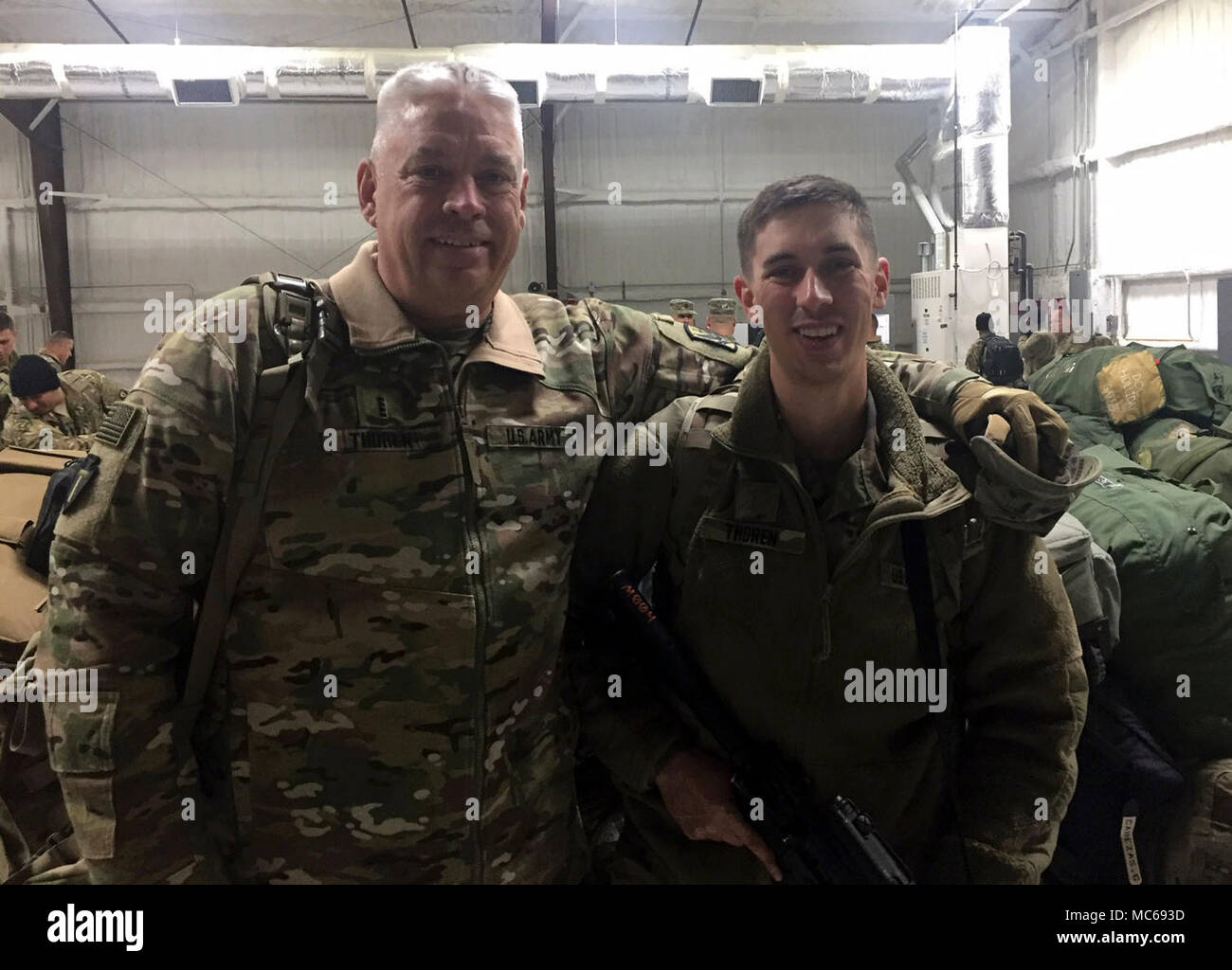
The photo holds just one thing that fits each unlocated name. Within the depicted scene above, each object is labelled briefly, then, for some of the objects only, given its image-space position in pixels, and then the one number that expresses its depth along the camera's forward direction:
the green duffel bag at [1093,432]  3.23
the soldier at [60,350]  6.76
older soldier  1.23
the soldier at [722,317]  6.69
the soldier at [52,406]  4.97
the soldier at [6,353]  5.71
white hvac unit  7.40
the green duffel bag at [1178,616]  2.01
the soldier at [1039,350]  5.33
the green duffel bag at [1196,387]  3.26
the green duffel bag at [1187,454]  2.81
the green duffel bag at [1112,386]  3.25
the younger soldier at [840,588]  1.39
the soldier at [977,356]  5.11
